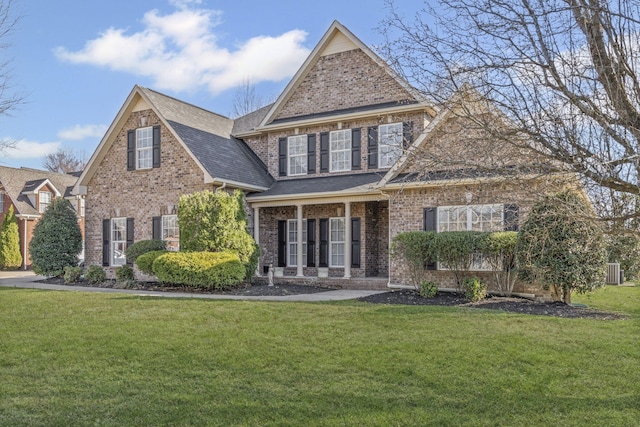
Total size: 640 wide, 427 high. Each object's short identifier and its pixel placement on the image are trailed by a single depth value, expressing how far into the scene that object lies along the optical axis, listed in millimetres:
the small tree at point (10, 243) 28969
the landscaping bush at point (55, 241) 18844
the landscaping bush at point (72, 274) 17406
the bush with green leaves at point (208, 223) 15000
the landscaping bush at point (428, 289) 12820
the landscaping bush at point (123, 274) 16578
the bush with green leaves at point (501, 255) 12312
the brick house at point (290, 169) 16828
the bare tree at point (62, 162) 50344
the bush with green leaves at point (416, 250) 13219
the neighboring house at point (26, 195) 30391
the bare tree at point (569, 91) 3891
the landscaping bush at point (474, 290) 12094
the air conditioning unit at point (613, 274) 19081
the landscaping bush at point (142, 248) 16594
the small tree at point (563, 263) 10602
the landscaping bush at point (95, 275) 16925
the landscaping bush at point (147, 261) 15219
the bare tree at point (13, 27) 11558
